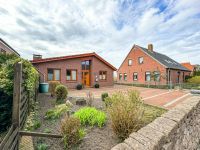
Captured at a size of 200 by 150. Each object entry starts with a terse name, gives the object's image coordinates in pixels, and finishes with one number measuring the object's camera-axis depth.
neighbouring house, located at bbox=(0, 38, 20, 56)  12.66
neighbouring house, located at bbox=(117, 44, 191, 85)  18.17
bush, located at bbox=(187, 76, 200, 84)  19.21
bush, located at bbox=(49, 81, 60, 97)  8.36
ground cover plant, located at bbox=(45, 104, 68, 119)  3.92
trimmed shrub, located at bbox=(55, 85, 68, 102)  6.35
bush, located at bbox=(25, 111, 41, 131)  3.17
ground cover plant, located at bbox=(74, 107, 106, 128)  3.26
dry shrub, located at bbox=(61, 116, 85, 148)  2.40
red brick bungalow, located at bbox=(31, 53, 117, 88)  13.00
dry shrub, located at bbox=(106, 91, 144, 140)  2.65
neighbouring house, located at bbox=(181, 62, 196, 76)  29.83
